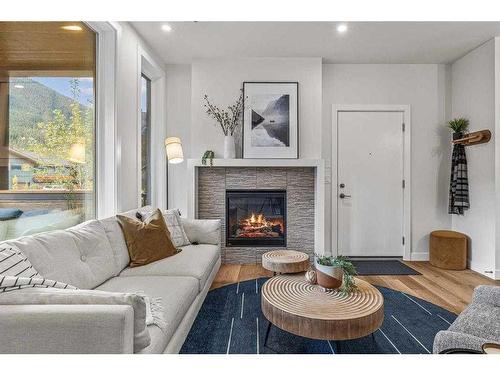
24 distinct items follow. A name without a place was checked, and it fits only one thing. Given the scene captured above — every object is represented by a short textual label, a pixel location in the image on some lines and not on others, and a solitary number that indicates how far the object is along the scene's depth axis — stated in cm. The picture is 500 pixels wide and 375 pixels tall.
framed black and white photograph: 370
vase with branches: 373
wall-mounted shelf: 322
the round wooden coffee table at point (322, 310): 147
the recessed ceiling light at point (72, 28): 226
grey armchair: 118
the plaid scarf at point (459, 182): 355
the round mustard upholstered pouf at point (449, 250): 345
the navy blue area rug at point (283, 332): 184
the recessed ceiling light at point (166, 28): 299
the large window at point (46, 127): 175
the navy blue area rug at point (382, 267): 344
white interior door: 396
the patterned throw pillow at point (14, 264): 119
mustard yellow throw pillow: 223
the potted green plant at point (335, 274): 181
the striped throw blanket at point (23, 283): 107
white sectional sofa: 96
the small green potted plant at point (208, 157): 357
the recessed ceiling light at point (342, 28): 297
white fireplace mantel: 360
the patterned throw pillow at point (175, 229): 272
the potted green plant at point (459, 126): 359
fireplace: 379
